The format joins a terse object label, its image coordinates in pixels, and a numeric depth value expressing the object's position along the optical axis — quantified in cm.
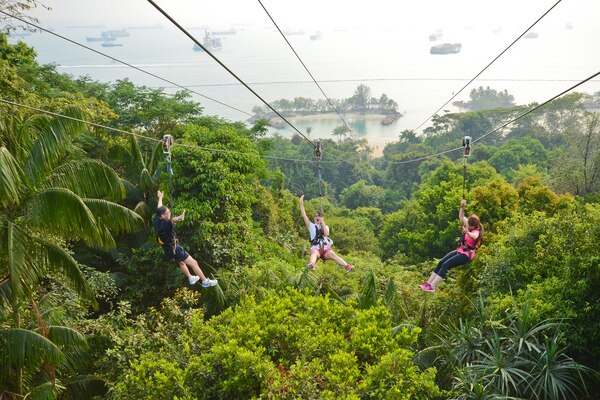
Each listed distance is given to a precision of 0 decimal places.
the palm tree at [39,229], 584
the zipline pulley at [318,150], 950
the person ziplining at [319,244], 814
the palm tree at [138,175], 1170
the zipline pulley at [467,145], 767
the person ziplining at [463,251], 775
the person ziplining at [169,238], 688
